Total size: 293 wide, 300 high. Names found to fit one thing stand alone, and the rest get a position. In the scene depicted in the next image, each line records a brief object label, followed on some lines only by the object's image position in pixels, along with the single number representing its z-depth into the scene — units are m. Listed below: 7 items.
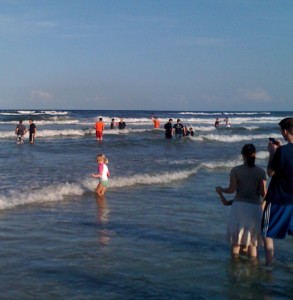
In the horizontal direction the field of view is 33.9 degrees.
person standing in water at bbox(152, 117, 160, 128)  41.96
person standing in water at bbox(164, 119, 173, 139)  33.88
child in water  11.70
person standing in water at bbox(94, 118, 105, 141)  32.50
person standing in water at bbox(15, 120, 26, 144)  28.53
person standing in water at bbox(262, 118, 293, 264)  5.19
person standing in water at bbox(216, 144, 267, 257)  6.00
